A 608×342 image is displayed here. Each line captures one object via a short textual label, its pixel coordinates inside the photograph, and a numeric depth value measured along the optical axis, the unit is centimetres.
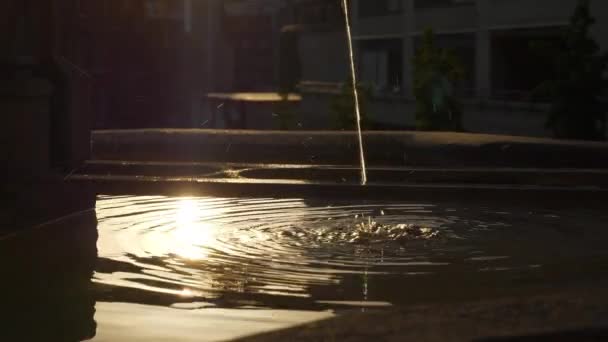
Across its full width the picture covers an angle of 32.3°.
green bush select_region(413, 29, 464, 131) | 2648
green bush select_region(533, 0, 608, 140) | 2330
